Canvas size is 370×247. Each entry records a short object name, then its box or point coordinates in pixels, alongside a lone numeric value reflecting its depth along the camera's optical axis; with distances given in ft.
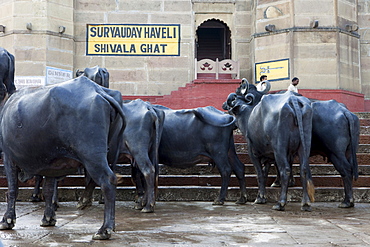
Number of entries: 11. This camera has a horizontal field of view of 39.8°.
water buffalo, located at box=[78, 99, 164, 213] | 25.62
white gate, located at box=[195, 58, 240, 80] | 54.85
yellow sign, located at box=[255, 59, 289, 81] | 53.83
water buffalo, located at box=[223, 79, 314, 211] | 26.20
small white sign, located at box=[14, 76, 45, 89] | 54.95
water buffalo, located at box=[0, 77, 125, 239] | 16.87
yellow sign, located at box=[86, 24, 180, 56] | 57.98
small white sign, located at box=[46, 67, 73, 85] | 55.67
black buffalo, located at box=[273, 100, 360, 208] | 27.86
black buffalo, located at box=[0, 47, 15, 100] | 25.71
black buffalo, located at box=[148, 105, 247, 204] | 29.84
